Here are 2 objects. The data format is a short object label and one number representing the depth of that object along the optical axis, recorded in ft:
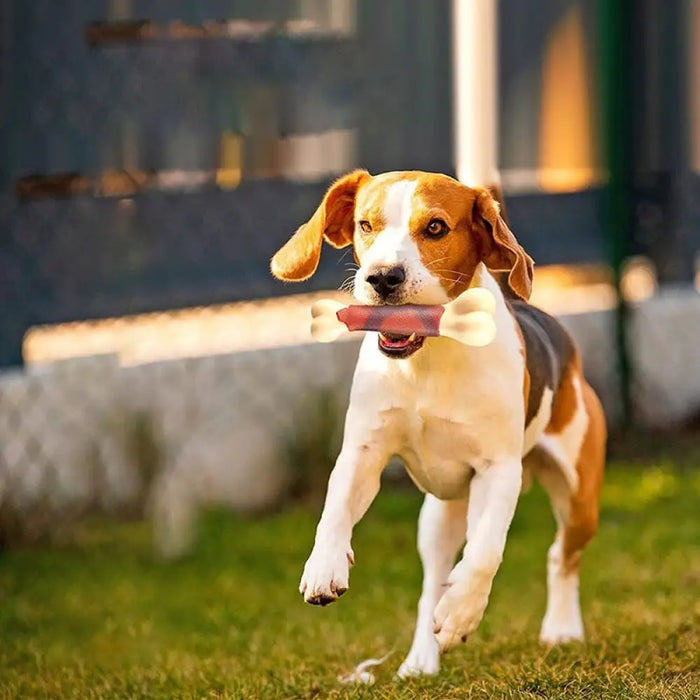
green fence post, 59.93
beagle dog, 24.53
